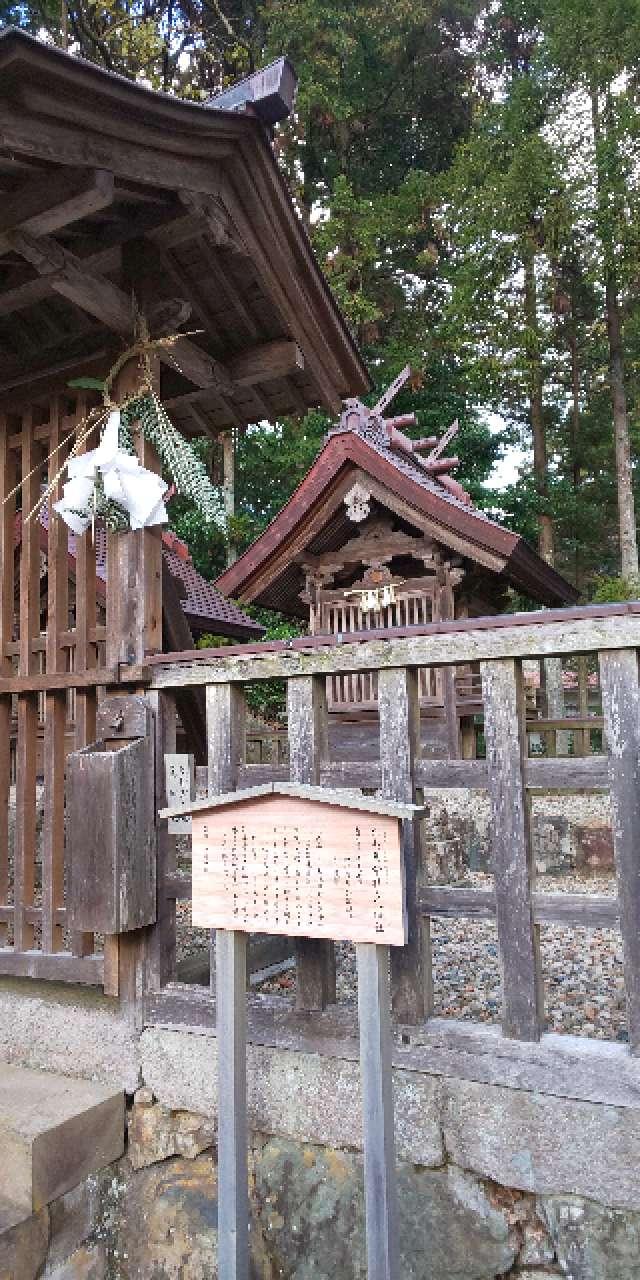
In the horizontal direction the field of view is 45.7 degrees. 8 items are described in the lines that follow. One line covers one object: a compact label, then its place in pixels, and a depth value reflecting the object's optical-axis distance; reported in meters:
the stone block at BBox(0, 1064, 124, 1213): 2.58
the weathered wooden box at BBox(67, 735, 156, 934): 2.92
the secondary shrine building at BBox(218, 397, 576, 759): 8.51
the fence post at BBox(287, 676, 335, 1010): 2.74
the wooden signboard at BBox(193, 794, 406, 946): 2.13
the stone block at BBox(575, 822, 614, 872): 8.58
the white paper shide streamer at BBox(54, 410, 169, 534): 3.21
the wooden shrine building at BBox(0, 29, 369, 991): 2.72
